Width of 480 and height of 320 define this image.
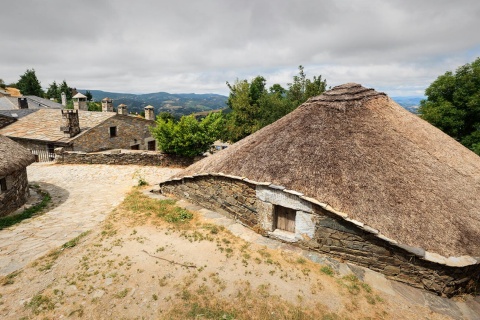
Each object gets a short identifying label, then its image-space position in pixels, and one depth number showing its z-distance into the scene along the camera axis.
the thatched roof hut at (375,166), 5.97
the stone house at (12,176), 8.94
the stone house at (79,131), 19.47
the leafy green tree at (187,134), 17.19
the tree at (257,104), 26.45
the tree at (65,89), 64.79
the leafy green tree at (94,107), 46.87
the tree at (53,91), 68.38
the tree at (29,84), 60.53
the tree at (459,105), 16.73
